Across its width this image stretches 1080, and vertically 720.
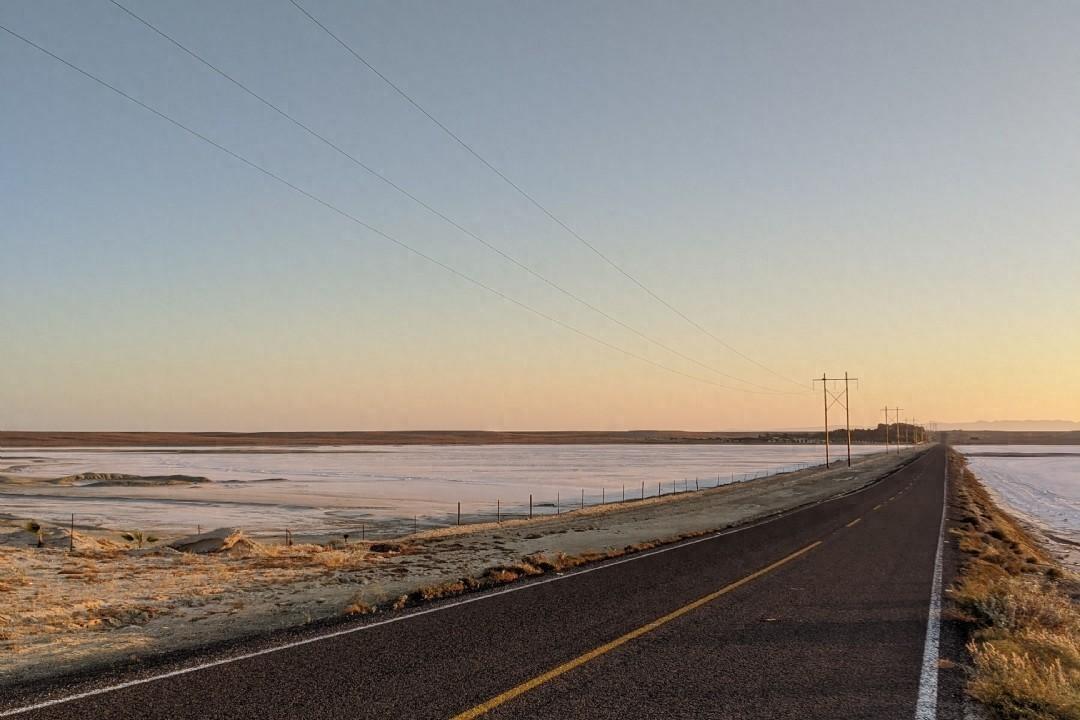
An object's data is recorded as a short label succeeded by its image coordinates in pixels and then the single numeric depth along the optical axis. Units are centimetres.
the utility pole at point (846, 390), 9258
